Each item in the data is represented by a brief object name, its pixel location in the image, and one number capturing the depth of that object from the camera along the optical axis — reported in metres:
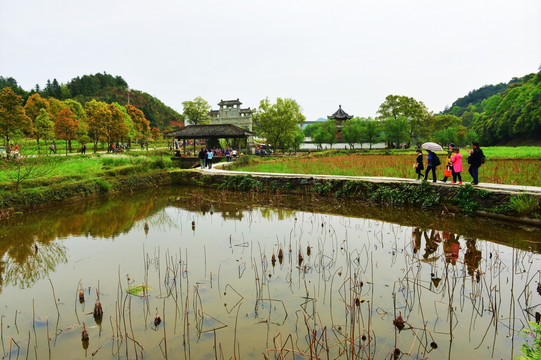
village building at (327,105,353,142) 52.01
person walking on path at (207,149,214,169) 21.34
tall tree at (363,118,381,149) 41.88
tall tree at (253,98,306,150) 37.84
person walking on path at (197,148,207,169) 21.24
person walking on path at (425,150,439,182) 11.63
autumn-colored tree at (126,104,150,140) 48.64
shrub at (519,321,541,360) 2.37
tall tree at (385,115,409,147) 40.16
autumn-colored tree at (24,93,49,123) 44.88
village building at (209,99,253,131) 46.51
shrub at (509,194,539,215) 9.07
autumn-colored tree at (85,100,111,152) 30.16
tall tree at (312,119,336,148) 46.84
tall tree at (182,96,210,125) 60.28
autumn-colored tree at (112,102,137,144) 38.53
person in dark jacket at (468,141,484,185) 10.58
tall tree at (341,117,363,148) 42.22
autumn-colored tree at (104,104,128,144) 31.45
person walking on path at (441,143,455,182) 11.34
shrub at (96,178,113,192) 15.21
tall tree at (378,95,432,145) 44.41
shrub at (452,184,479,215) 10.27
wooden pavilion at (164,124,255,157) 26.86
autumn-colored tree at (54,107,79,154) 30.61
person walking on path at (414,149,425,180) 12.14
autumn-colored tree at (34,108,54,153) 29.36
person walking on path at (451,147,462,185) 11.09
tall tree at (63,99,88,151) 32.30
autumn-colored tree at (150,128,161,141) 54.86
